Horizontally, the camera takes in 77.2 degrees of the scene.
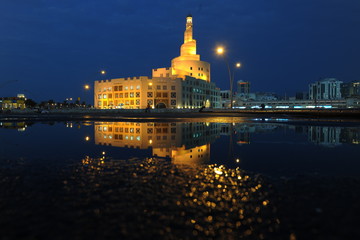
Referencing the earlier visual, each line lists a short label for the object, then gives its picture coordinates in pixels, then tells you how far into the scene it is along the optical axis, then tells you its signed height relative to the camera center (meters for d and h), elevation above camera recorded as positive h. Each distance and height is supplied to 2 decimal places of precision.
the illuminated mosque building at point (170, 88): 97.69 +13.44
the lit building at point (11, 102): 192.88 +14.12
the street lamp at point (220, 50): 34.00 +10.14
